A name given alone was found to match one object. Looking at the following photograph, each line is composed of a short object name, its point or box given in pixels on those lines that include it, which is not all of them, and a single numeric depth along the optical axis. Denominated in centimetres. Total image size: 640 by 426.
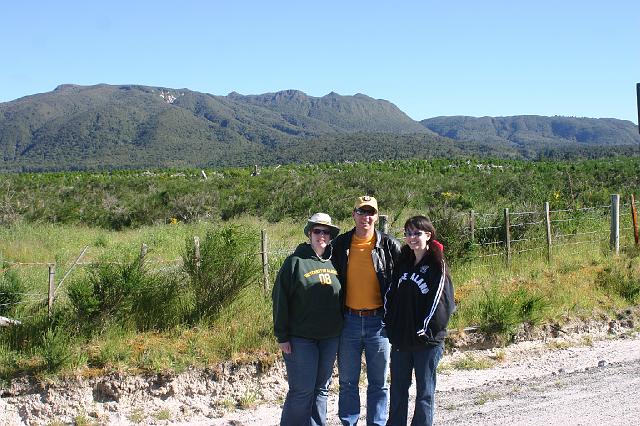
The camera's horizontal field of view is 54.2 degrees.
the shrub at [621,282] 992
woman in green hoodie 489
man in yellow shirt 500
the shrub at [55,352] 641
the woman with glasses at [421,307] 474
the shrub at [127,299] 714
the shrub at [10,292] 761
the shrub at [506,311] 841
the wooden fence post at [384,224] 993
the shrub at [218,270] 797
